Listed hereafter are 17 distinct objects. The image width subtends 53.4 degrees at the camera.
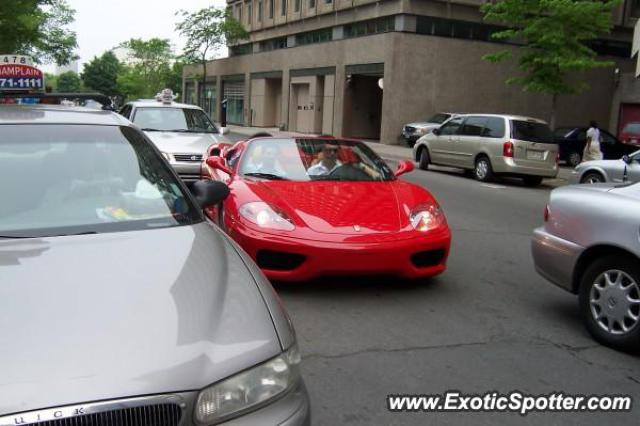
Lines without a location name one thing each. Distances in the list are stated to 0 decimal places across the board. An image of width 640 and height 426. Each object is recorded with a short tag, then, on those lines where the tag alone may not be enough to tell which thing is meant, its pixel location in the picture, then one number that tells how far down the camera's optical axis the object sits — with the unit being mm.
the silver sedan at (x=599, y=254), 4277
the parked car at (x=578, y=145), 22328
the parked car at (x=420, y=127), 28527
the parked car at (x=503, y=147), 15781
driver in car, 6598
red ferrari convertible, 5207
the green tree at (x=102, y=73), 114375
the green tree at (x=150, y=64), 78125
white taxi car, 10938
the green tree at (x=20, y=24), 20703
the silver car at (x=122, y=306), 1948
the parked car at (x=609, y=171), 11273
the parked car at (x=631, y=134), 24673
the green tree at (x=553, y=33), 20516
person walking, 18250
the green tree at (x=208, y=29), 48719
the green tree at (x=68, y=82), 136625
